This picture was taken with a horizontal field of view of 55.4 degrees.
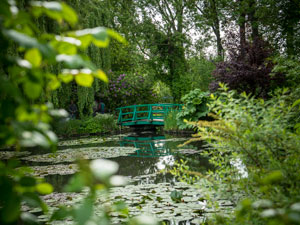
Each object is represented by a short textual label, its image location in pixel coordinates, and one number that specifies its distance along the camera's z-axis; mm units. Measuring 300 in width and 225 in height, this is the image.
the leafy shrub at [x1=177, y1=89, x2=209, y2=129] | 10172
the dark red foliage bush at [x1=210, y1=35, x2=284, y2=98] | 8656
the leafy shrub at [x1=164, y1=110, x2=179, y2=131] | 11445
